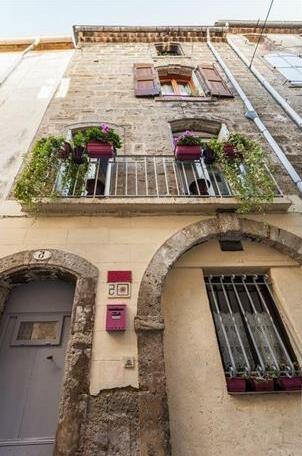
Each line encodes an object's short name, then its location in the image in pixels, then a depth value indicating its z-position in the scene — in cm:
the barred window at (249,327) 363
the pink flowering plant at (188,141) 528
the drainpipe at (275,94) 687
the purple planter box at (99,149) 512
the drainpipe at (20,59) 814
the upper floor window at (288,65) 890
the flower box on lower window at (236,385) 331
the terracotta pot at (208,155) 520
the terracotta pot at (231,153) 509
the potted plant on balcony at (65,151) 499
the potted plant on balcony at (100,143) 513
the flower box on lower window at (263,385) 332
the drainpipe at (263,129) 546
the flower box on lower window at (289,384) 334
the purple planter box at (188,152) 525
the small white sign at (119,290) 373
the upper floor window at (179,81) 788
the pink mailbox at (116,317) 342
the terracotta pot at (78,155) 502
